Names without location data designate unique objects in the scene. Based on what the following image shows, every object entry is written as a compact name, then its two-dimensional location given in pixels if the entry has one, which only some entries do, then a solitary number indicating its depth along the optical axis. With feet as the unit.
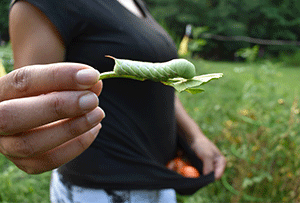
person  1.73
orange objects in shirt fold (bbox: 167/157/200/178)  2.73
